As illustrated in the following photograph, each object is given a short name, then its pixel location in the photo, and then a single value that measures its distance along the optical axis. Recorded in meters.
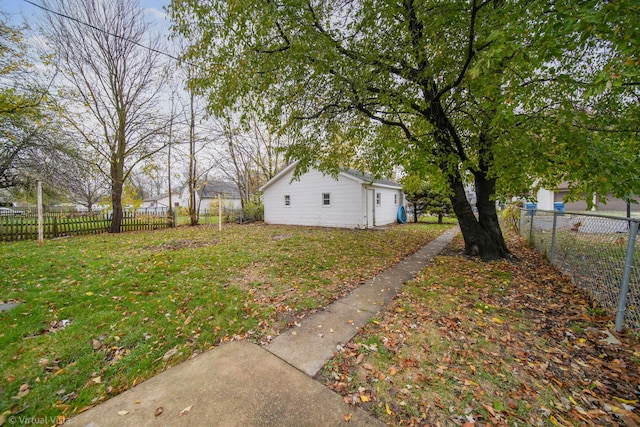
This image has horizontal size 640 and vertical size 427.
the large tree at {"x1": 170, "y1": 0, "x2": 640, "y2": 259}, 3.95
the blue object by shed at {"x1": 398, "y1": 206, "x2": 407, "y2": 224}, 16.98
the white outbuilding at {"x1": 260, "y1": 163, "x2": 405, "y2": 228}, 13.47
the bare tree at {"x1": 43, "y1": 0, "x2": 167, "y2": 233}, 10.80
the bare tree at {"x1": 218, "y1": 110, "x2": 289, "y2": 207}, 20.70
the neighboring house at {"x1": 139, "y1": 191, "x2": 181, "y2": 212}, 44.07
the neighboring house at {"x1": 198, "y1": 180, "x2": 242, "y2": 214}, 34.53
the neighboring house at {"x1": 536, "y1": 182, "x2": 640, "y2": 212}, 19.04
